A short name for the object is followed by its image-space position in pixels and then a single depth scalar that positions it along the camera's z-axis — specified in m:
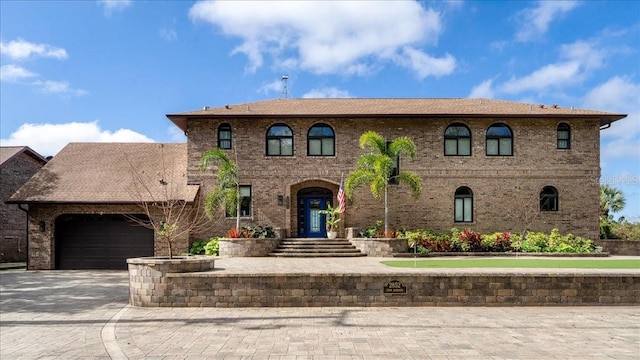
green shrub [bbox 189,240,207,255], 21.88
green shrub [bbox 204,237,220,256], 21.16
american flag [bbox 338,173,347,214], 21.48
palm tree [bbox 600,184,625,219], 29.22
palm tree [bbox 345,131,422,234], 20.42
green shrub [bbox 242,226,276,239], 20.64
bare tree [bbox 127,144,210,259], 21.41
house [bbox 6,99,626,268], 22.95
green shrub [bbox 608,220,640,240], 24.00
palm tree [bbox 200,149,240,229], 21.33
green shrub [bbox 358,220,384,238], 20.68
